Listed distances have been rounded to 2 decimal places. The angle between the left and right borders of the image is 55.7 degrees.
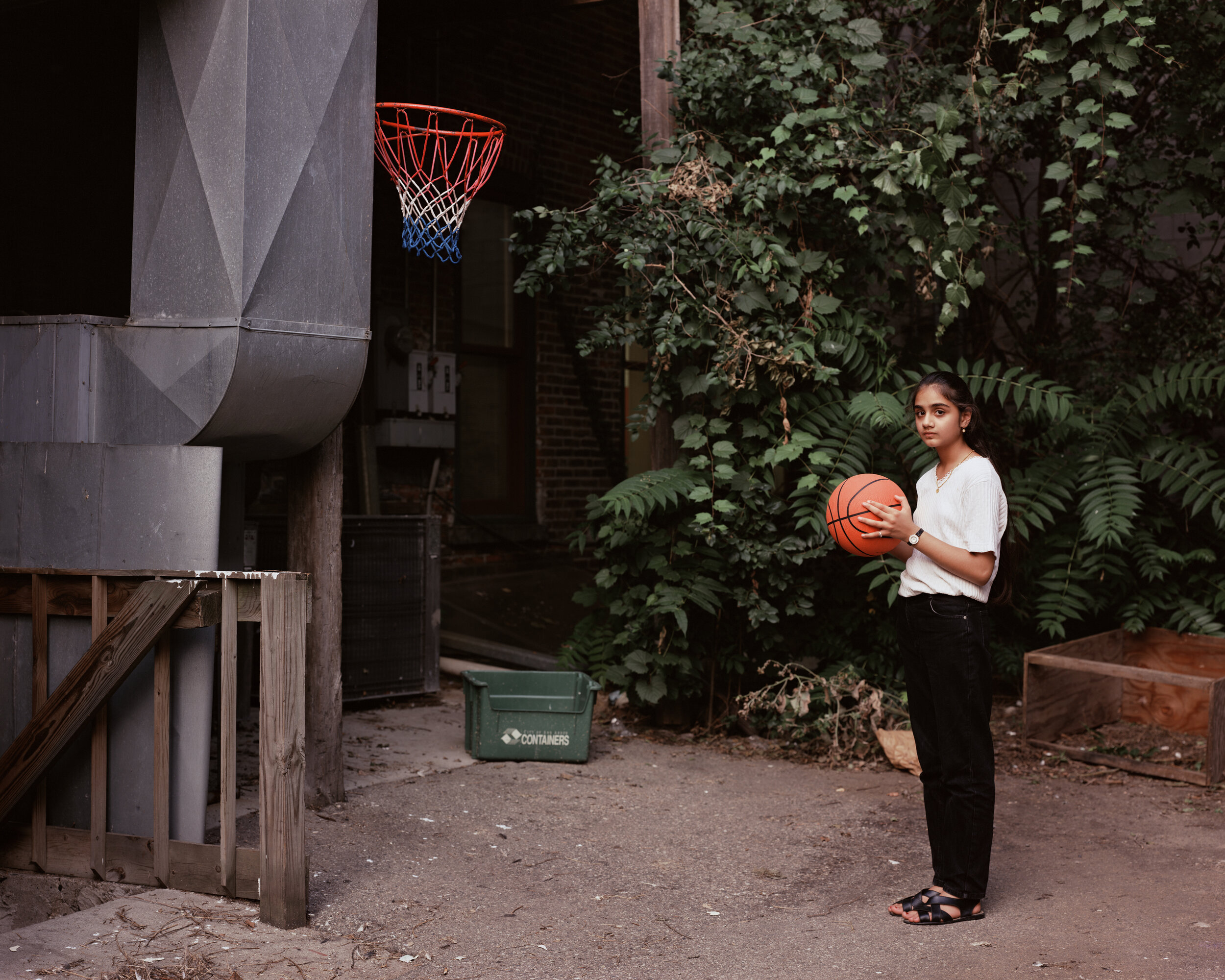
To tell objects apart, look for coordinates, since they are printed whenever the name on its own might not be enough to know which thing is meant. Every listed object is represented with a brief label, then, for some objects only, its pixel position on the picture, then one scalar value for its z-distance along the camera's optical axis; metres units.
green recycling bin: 6.12
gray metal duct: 4.45
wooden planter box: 6.28
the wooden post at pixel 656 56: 6.73
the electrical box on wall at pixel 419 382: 8.70
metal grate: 7.38
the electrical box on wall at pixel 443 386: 8.89
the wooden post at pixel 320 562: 5.37
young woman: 3.95
